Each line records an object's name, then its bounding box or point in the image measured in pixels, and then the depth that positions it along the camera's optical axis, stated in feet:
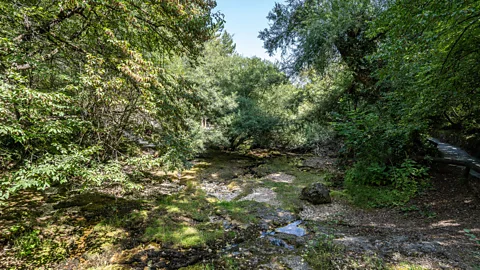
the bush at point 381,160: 22.86
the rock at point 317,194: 25.94
